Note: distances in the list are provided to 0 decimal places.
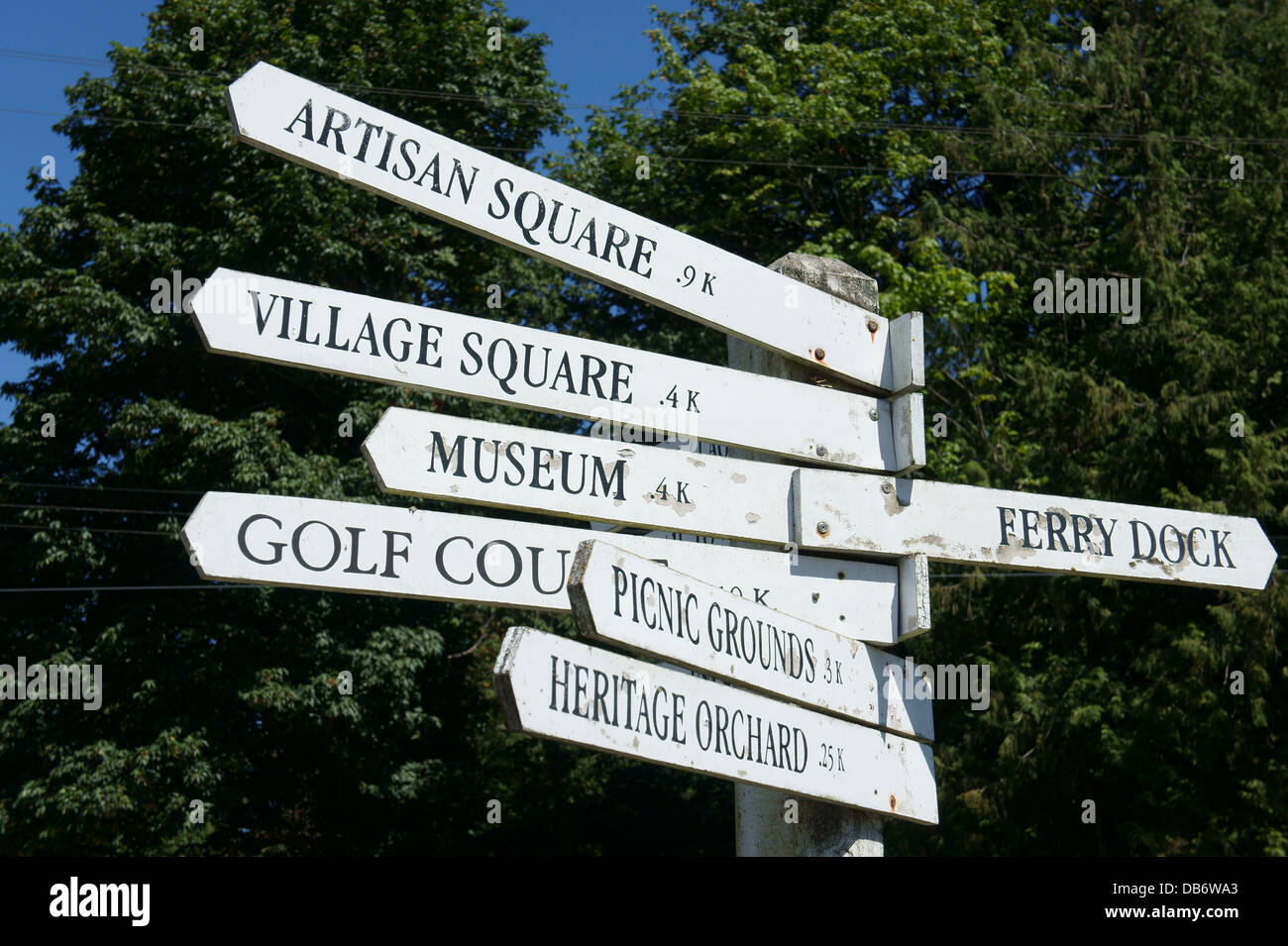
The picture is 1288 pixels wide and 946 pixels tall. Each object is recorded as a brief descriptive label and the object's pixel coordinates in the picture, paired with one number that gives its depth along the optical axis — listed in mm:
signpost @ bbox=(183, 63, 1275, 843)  2699
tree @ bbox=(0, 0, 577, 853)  15031
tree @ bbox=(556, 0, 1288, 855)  13164
